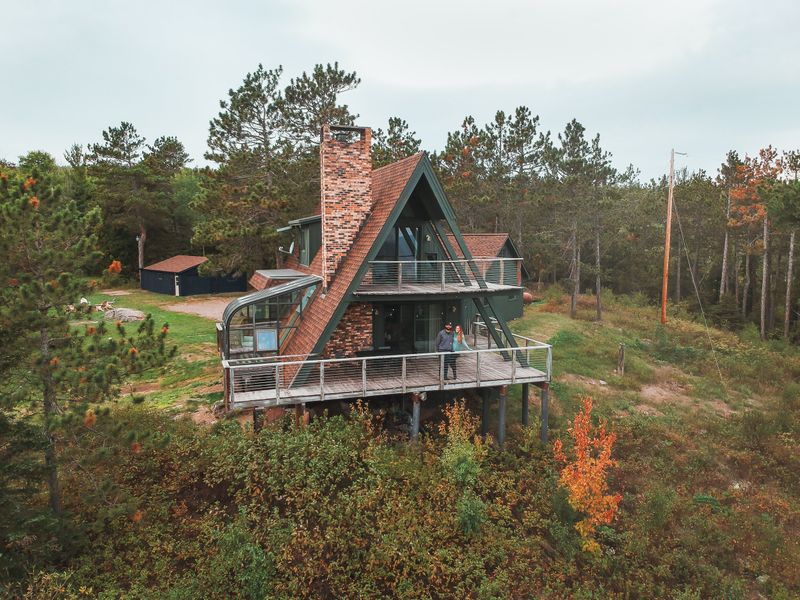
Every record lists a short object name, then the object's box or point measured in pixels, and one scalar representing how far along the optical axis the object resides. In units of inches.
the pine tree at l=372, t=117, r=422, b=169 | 1718.8
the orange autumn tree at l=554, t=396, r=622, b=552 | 391.5
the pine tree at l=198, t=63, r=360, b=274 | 1225.4
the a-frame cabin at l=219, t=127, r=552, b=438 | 503.2
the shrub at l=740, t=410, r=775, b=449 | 597.2
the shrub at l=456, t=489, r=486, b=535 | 383.6
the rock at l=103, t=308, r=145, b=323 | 1143.6
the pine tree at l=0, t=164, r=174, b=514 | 285.4
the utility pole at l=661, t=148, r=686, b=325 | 1083.3
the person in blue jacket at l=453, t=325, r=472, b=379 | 543.5
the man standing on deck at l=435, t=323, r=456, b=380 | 528.1
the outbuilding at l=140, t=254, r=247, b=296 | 1668.3
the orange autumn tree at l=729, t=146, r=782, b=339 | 1374.0
